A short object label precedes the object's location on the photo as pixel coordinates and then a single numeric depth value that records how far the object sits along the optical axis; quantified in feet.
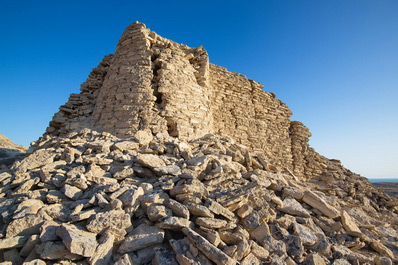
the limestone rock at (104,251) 7.59
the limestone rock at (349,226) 12.54
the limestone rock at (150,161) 12.46
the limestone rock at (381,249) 12.14
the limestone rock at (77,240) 7.47
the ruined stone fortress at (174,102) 18.11
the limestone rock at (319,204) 13.42
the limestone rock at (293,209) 12.42
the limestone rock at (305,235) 10.65
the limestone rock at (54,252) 7.57
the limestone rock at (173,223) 8.84
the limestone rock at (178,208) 9.39
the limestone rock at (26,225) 8.49
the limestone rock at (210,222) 9.05
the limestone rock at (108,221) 8.46
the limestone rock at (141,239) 8.27
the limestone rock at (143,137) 15.46
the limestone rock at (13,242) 7.97
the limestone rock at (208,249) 7.68
